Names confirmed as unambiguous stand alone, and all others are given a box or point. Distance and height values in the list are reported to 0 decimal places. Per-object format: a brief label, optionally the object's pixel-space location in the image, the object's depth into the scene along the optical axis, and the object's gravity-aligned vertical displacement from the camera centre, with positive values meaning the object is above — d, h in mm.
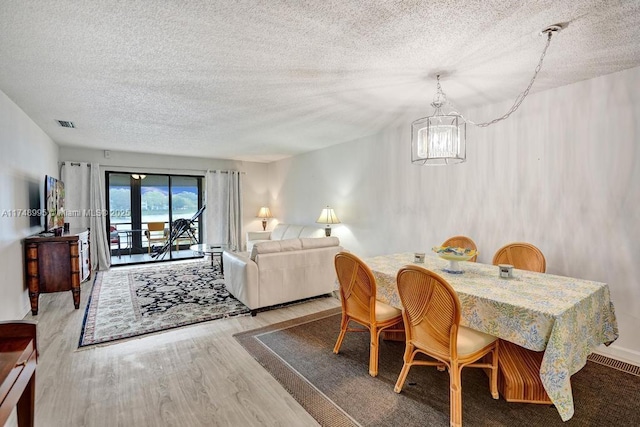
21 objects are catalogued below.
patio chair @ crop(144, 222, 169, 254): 7055 -523
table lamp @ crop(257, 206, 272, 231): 7773 -85
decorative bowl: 2398 -366
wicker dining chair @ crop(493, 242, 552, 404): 1988 -1085
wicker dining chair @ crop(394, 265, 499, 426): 1781 -776
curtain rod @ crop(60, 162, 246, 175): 5733 +904
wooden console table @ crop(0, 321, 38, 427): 1134 -634
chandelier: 2590 +568
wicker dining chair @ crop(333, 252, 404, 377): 2336 -721
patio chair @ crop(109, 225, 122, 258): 6668 -550
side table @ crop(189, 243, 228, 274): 5680 -736
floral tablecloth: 1585 -616
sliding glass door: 6742 -53
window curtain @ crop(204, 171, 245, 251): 7215 +45
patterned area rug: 3229 -1186
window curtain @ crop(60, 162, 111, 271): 5832 +95
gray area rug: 1871 -1265
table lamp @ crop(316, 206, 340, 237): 5426 -139
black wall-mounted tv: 4043 +101
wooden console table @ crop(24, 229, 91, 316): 3537 -631
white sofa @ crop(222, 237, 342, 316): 3613 -767
